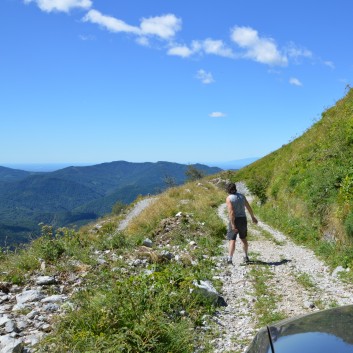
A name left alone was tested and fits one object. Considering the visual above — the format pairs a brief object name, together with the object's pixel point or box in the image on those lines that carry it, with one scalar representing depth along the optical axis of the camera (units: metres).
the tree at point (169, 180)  75.25
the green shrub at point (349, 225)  11.04
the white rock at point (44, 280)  8.49
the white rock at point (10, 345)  5.22
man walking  11.62
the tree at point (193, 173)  83.81
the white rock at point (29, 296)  7.50
